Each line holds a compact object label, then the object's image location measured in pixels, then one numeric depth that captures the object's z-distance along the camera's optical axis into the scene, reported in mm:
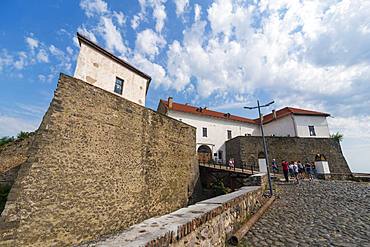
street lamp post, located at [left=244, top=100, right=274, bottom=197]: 10877
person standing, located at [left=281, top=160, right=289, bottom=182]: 12550
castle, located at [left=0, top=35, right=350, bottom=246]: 6730
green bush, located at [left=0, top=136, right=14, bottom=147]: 14391
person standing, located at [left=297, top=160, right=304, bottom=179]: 16867
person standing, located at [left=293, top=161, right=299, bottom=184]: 13629
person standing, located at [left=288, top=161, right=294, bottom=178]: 16406
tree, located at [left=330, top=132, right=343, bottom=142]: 24844
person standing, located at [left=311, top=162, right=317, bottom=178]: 16069
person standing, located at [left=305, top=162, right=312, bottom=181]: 15662
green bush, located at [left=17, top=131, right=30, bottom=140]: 11934
